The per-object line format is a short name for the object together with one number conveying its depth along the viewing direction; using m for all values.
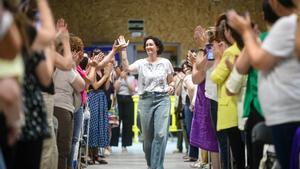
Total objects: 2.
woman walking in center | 11.41
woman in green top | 5.91
